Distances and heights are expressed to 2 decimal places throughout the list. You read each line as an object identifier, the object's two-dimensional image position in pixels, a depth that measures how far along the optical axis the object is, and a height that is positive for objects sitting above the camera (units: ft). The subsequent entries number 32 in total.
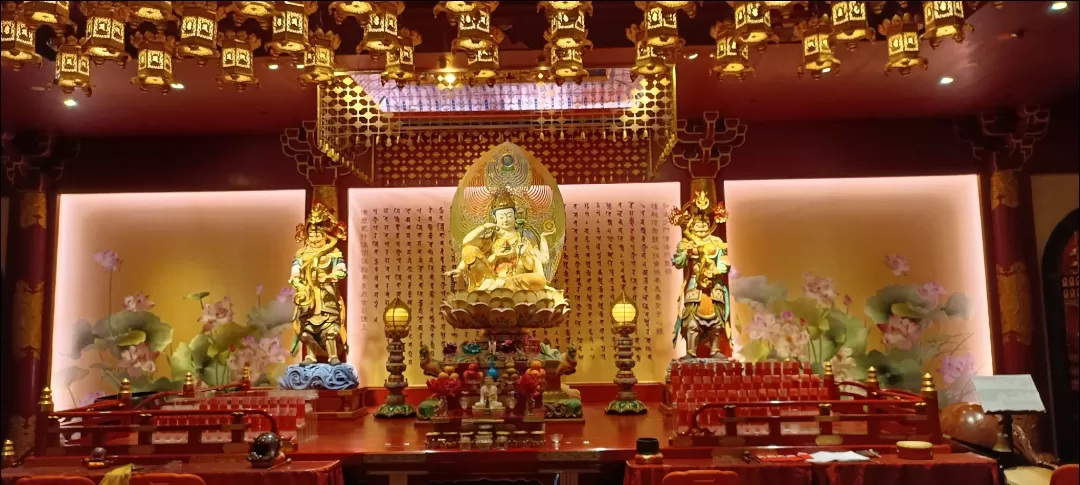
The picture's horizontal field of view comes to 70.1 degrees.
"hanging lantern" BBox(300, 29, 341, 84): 13.26 +4.68
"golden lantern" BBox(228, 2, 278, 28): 11.19 +4.65
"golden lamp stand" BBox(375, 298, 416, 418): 20.15 -0.92
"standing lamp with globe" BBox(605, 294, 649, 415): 20.42 -1.04
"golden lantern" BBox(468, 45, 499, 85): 12.87 +4.34
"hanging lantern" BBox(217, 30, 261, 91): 13.02 +4.66
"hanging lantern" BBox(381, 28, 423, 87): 13.02 +4.55
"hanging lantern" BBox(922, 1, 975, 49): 11.55 +4.39
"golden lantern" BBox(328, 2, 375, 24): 11.44 +4.74
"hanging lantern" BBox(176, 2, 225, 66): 11.87 +4.62
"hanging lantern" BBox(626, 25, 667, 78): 13.15 +4.49
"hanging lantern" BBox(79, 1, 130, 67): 11.66 +4.61
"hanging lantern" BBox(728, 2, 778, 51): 11.51 +4.42
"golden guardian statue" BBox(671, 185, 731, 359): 22.04 +1.21
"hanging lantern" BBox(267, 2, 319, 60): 11.71 +4.62
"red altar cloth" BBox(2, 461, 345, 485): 13.19 -2.46
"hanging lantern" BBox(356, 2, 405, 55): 12.06 +4.70
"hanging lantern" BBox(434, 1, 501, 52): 11.46 +4.59
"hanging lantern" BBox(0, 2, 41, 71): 11.42 +4.32
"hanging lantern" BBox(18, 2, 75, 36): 10.66 +4.44
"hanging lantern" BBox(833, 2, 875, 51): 11.70 +4.46
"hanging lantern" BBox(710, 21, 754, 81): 12.40 +4.39
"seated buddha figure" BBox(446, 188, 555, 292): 20.83 +1.90
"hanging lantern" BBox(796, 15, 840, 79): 12.25 +4.36
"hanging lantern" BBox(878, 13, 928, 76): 12.29 +4.38
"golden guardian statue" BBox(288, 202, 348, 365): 22.30 +1.15
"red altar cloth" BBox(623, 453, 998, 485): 13.14 -2.66
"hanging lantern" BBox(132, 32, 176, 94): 12.70 +4.50
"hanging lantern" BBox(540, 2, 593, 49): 11.69 +4.59
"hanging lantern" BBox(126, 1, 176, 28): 10.60 +4.60
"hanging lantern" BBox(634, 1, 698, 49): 11.84 +4.52
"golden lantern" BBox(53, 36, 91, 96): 12.35 +4.31
